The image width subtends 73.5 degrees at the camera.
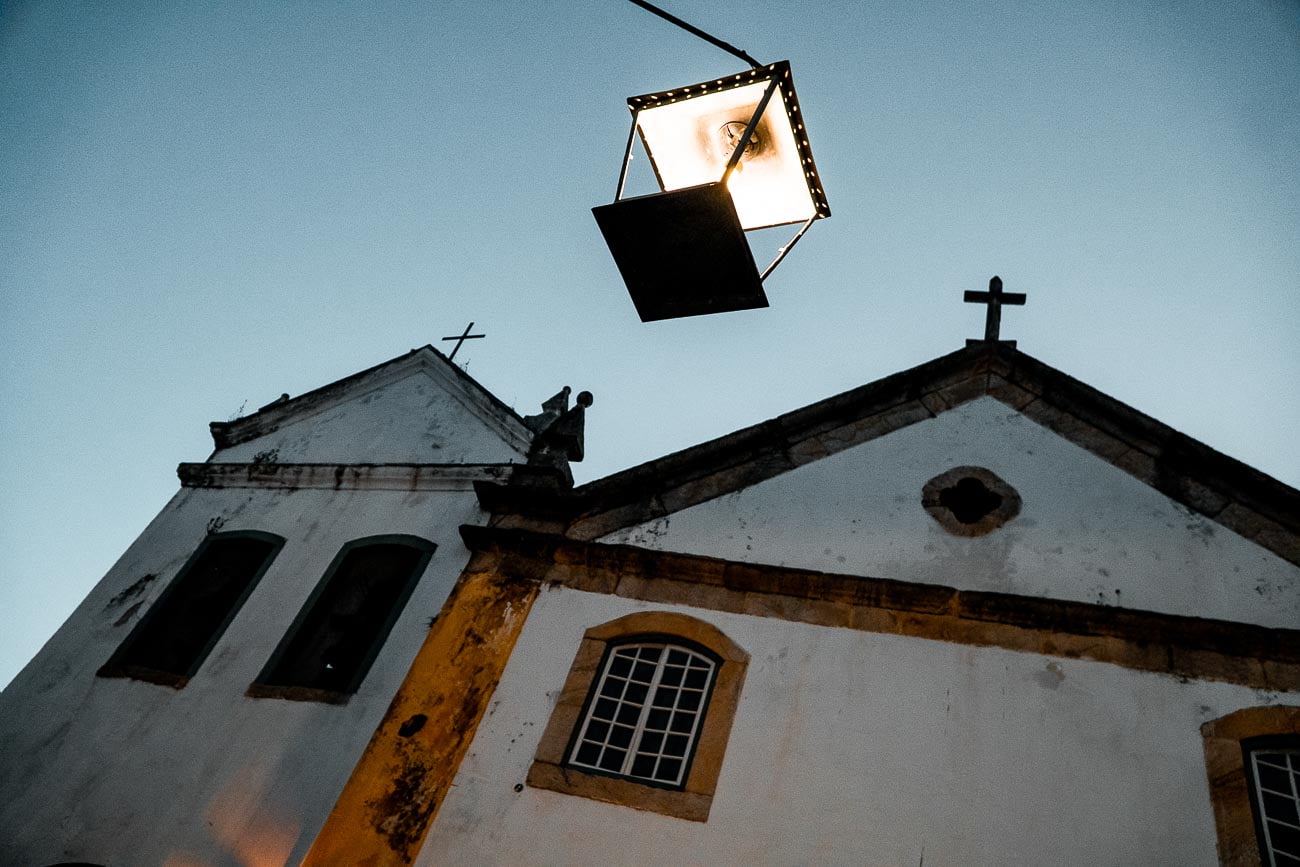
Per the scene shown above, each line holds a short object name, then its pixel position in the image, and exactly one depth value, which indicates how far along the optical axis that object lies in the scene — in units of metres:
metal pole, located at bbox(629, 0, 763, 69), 4.04
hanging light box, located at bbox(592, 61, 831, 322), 3.68
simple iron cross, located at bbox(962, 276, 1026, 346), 9.60
